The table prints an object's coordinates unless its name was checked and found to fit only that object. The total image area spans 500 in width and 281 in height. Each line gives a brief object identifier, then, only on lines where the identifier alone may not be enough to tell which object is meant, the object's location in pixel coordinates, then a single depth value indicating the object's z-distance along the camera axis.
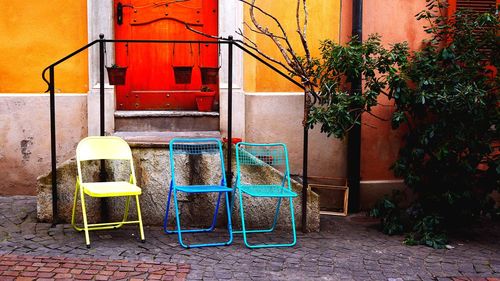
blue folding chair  5.85
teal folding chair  5.89
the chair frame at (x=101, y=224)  5.69
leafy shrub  6.26
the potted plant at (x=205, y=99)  7.43
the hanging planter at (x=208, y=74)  6.61
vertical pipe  7.40
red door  7.59
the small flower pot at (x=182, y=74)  6.57
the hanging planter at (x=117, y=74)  6.58
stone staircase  7.34
